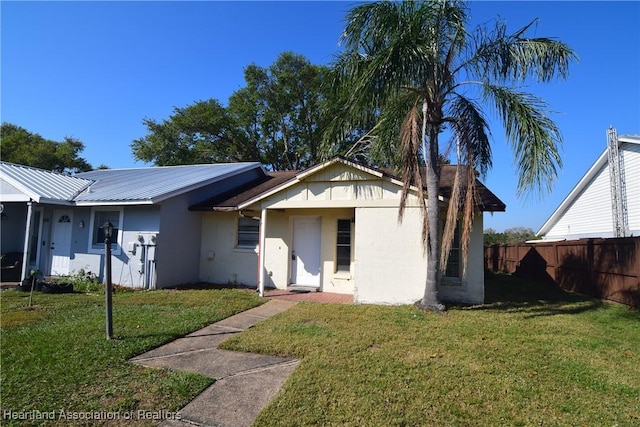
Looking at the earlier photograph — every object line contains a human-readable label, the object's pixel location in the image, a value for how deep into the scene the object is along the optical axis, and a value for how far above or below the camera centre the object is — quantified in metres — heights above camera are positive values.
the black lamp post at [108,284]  5.66 -0.75
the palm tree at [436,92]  7.30 +3.60
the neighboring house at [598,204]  15.20 +2.56
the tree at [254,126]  26.92 +9.29
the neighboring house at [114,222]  10.98 +0.56
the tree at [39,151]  29.08 +7.51
